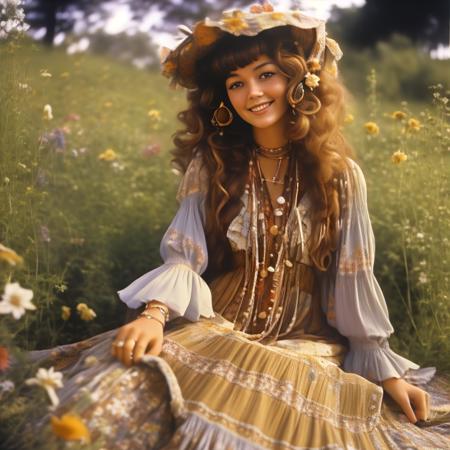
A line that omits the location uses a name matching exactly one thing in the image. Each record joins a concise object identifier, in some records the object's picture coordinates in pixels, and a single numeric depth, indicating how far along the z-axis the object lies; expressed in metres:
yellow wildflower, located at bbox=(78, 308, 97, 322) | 2.58
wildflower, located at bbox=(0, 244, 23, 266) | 1.65
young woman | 2.00
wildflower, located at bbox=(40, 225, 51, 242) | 2.91
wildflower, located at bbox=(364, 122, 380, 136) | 3.35
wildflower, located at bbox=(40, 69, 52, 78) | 2.52
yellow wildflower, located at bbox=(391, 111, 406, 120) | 3.20
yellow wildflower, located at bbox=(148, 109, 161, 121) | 4.00
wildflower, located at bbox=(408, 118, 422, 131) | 3.17
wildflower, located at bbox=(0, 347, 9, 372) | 1.73
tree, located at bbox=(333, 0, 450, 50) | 7.43
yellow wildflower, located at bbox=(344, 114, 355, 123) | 3.44
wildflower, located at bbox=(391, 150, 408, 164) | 2.89
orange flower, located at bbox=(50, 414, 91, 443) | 1.53
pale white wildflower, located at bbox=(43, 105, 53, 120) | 2.87
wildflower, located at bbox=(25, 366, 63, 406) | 1.63
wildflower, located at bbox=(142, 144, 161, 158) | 4.29
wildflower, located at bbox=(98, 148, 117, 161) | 3.80
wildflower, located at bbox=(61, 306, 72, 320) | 2.75
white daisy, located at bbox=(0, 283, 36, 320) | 1.69
